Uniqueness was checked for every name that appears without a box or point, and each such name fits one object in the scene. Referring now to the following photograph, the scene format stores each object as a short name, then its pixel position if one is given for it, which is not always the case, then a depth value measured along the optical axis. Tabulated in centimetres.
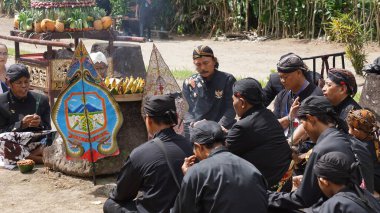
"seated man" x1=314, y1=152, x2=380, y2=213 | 483
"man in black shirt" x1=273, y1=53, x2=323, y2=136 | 759
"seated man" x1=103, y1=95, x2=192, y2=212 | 602
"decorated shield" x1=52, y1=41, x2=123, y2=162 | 839
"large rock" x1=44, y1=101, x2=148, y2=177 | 873
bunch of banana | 871
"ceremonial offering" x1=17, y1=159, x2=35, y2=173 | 905
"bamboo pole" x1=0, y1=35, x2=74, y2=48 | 1094
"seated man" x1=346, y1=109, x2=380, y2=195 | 664
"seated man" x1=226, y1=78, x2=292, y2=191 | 628
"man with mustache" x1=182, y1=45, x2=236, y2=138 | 847
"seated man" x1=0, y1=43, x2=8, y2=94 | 1034
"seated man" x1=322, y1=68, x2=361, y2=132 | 712
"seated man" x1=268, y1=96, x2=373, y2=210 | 543
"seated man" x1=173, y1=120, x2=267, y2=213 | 506
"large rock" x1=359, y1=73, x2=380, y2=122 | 940
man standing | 2293
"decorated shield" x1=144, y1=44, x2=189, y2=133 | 863
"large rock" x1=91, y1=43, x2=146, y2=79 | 1295
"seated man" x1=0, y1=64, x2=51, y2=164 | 917
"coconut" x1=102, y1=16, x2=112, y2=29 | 1234
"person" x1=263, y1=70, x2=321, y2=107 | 866
